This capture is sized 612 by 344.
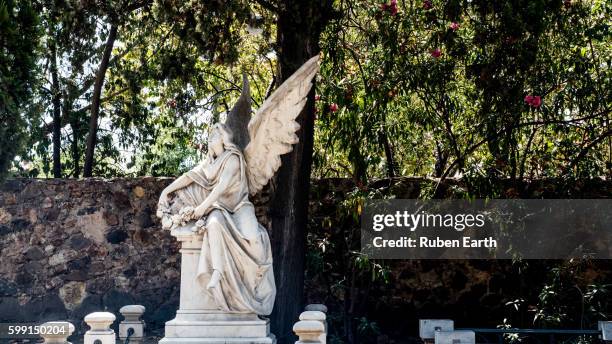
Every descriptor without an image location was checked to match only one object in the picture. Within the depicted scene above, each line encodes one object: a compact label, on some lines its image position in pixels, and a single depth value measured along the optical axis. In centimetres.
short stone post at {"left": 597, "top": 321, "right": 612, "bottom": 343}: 812
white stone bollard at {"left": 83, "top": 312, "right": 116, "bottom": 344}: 784
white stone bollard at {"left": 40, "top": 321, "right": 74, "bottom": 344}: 781
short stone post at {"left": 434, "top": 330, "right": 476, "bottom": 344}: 777
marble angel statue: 778
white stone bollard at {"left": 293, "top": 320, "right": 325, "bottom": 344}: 744
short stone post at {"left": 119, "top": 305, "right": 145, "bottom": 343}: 922
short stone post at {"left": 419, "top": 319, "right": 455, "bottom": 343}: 808
